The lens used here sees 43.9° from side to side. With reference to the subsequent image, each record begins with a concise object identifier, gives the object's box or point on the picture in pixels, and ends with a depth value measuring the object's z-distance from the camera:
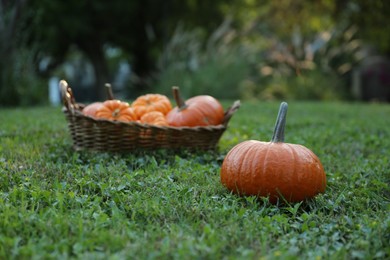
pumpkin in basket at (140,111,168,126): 3.74
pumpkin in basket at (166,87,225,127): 3.79
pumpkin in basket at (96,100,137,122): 3.71
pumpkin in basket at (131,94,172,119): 3.92
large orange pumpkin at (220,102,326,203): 2.52
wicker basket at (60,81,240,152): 3.47
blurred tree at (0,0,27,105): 8.66
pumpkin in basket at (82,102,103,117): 3.75
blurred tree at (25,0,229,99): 12.82
